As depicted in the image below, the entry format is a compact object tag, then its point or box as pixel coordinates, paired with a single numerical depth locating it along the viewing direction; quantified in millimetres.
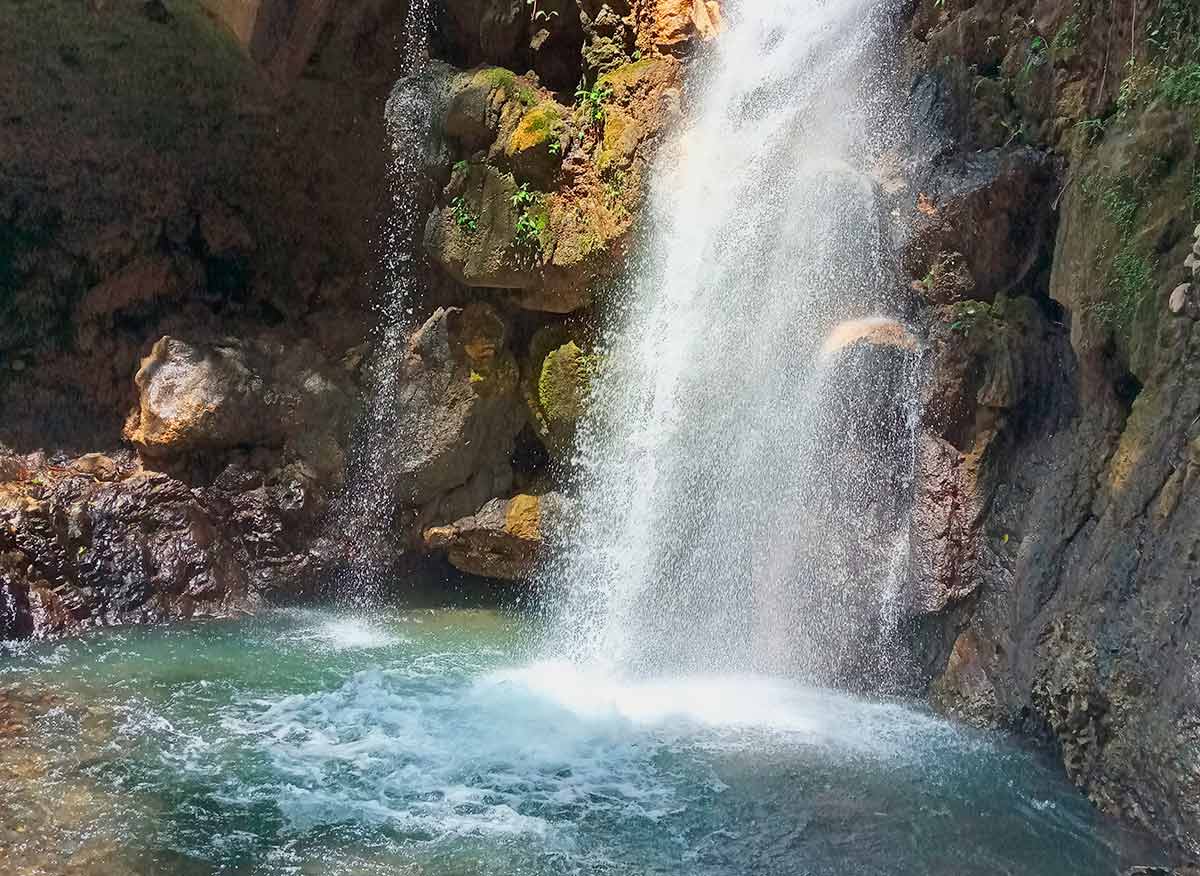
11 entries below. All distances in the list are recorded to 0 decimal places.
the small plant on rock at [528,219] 8422
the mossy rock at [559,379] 8719
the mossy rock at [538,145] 8438
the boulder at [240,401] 9062
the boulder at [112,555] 8188
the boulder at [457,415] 9289
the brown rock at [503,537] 9023
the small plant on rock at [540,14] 8922
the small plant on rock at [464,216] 8695
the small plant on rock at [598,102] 8445
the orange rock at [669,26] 8555
